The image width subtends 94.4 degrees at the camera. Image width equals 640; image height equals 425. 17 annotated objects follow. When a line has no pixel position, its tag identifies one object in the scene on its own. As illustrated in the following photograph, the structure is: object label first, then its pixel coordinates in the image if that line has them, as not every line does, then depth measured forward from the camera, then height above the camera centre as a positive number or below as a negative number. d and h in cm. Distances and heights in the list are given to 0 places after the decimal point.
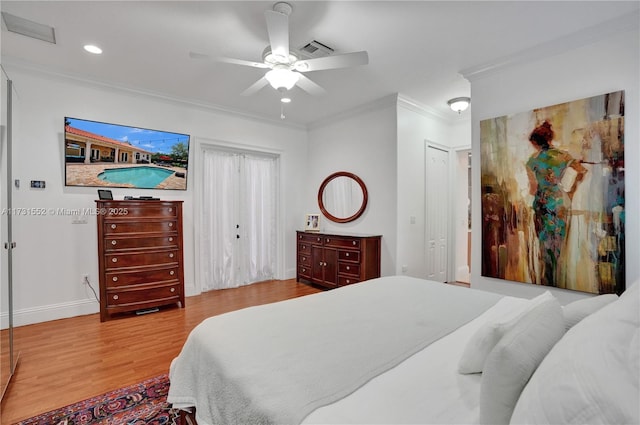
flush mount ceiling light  405 +146
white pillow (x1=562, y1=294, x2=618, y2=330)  118 -42
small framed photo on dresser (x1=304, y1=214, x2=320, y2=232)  522 -23
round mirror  466 +22
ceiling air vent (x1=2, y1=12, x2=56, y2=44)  247 +163
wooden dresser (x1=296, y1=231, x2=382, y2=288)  418 -73
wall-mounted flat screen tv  349 +72
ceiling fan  218 +120
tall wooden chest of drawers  337 -52
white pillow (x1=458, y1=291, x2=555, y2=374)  107 -50
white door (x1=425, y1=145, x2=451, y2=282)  467 -5
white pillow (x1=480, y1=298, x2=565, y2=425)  82 -46
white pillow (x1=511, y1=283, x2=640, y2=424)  60 -39
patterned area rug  179 -126
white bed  78 -62
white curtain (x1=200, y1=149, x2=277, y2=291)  465 -13
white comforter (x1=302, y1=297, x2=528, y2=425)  89 -63
